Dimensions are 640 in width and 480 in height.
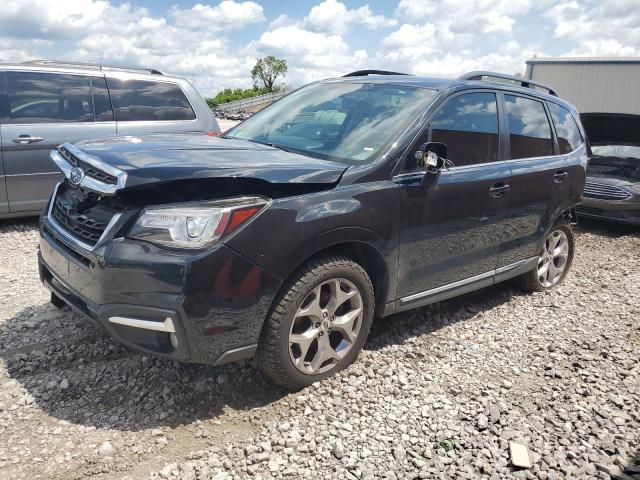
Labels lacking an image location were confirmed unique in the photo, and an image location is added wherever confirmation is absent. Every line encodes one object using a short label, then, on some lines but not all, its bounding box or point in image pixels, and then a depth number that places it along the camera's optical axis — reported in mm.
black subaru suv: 2559
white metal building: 22328
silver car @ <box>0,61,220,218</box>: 5812
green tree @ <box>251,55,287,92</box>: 81438
